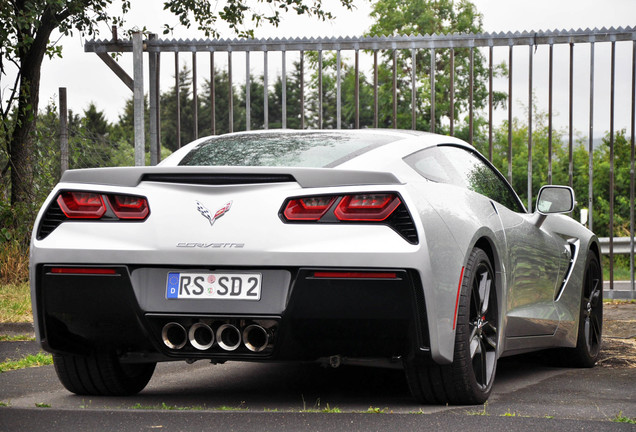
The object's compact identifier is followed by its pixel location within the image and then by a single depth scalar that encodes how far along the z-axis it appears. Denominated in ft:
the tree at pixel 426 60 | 139.13
